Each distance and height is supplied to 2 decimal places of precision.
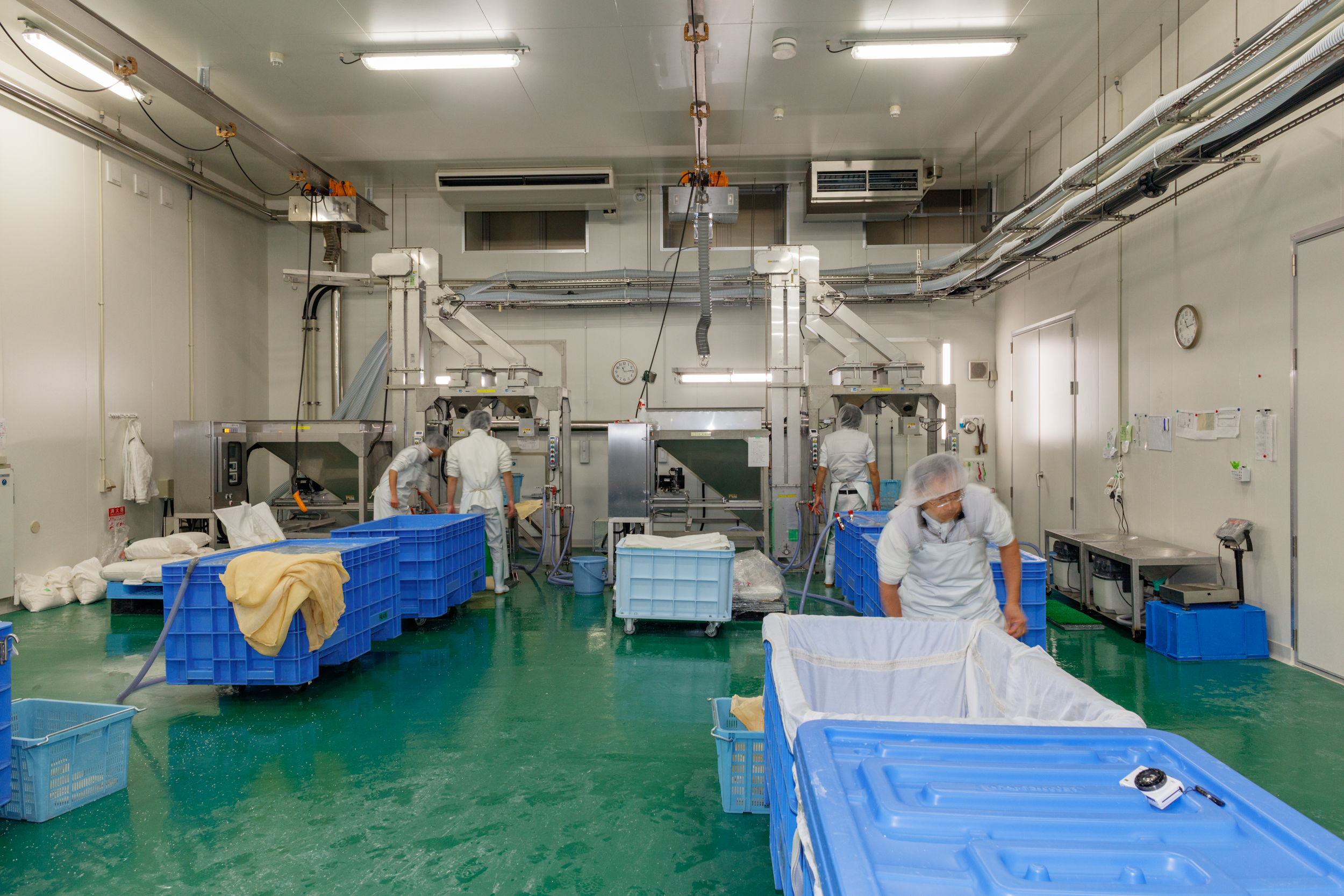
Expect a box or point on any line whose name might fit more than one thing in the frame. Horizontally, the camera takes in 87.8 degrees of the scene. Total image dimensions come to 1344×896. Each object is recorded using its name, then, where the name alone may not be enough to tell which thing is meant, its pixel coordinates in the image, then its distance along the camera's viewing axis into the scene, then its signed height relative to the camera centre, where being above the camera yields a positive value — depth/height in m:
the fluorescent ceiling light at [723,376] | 8.84 +0.82
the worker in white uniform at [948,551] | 2.82 -0.46
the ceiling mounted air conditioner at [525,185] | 7.88 +2.91
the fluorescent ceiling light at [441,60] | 5.61 +3.10
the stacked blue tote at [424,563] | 4.98 -0.89
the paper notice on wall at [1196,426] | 4.94 +0.10
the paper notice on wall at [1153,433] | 5.41 +0.05
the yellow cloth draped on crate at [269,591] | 3.44 -0.74
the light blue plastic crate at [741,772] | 2.57 -1.24
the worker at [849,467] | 6.54 -0.25
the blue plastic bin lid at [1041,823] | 1.00 -0.62
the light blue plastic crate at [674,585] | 4.94 -1.03
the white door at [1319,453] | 3.94 -0.08
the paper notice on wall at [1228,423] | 4.68 +0.11
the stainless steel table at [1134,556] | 4.82 -0.83
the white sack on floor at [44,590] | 5.80 -1.25
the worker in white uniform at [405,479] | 6.35 -0.35
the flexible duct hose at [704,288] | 6.29 +1.42
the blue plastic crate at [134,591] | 5.59 -1.20
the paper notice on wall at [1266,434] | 4.38 +0.03
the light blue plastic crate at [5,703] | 2.47 -0.92
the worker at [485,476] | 6.40 -0.32
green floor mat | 5.26 -1.40
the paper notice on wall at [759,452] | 6.87 -0.11
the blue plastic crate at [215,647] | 3.59 -1.06
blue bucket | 6.22 -1.19
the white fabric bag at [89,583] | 6.09 -1.23
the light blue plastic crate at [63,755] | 2.57 -1.20
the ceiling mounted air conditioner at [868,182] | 7.68 +2.85
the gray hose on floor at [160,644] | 3.50 -1.02
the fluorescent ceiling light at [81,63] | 4.74 +2.78
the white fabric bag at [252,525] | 5.93 -0.73
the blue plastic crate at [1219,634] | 4.46 -1.25
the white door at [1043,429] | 7.00 +0.11
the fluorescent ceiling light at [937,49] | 5.43 +3.08
